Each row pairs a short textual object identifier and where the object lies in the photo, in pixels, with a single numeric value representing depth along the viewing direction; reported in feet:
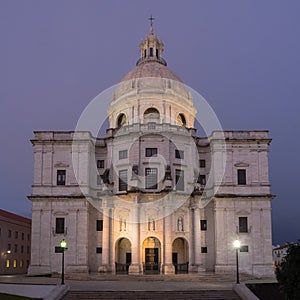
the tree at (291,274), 71.56
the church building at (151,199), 177.78
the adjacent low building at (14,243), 218.59
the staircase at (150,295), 108.27
